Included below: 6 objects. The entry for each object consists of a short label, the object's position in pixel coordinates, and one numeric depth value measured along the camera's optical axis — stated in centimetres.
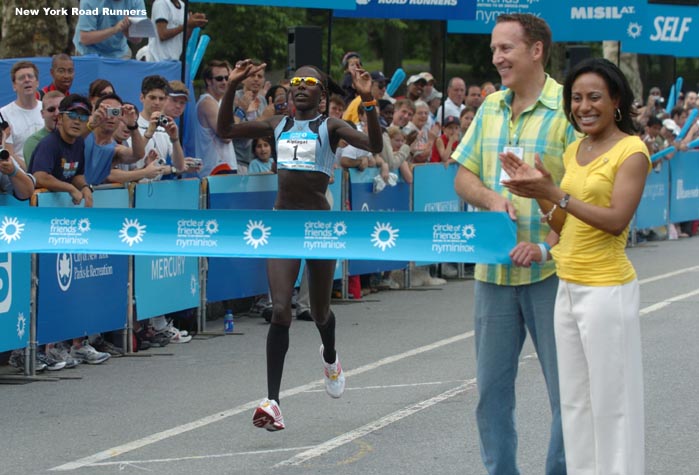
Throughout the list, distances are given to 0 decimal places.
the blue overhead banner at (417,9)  1888
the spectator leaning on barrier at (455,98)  2033
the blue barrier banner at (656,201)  2165
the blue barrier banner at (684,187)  2297
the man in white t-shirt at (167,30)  1519
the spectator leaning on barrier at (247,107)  1421
